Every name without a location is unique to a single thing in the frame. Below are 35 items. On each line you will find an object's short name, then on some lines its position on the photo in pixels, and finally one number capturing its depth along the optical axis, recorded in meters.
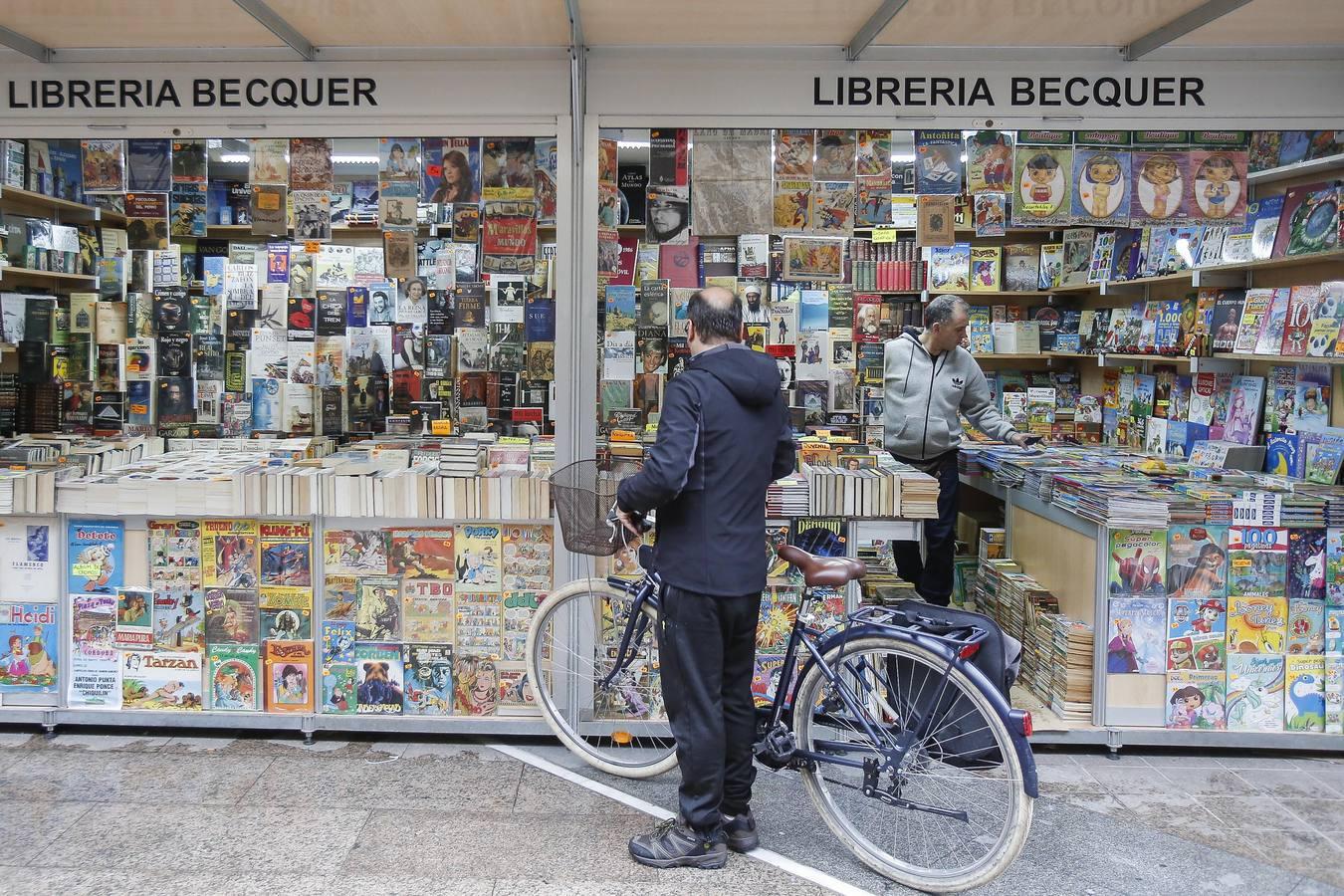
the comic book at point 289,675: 4.36
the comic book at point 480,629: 4.38
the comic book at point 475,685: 4.38
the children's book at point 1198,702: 4.33
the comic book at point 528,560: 4.36
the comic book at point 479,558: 4.36
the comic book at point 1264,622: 4.33
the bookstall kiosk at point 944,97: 4.24
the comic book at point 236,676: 4.37
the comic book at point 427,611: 4.36
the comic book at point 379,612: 4.37
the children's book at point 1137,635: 4.34
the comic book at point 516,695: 4.38
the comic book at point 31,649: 4.39
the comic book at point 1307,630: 4.33
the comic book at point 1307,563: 4.32
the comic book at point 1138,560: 4.33
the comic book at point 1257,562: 4.32
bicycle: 3.12
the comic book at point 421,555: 4.36
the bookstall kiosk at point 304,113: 4.24
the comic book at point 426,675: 4.36
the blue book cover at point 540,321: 4.70
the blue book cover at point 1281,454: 5.17
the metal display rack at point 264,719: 4.33
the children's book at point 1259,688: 4.33
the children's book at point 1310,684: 4.32
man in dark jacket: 3.23
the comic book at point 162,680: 4.38
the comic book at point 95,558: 4.38
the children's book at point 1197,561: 4.33
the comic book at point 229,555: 4.36
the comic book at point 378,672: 4.36
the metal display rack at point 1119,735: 4.29
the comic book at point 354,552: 4.36
